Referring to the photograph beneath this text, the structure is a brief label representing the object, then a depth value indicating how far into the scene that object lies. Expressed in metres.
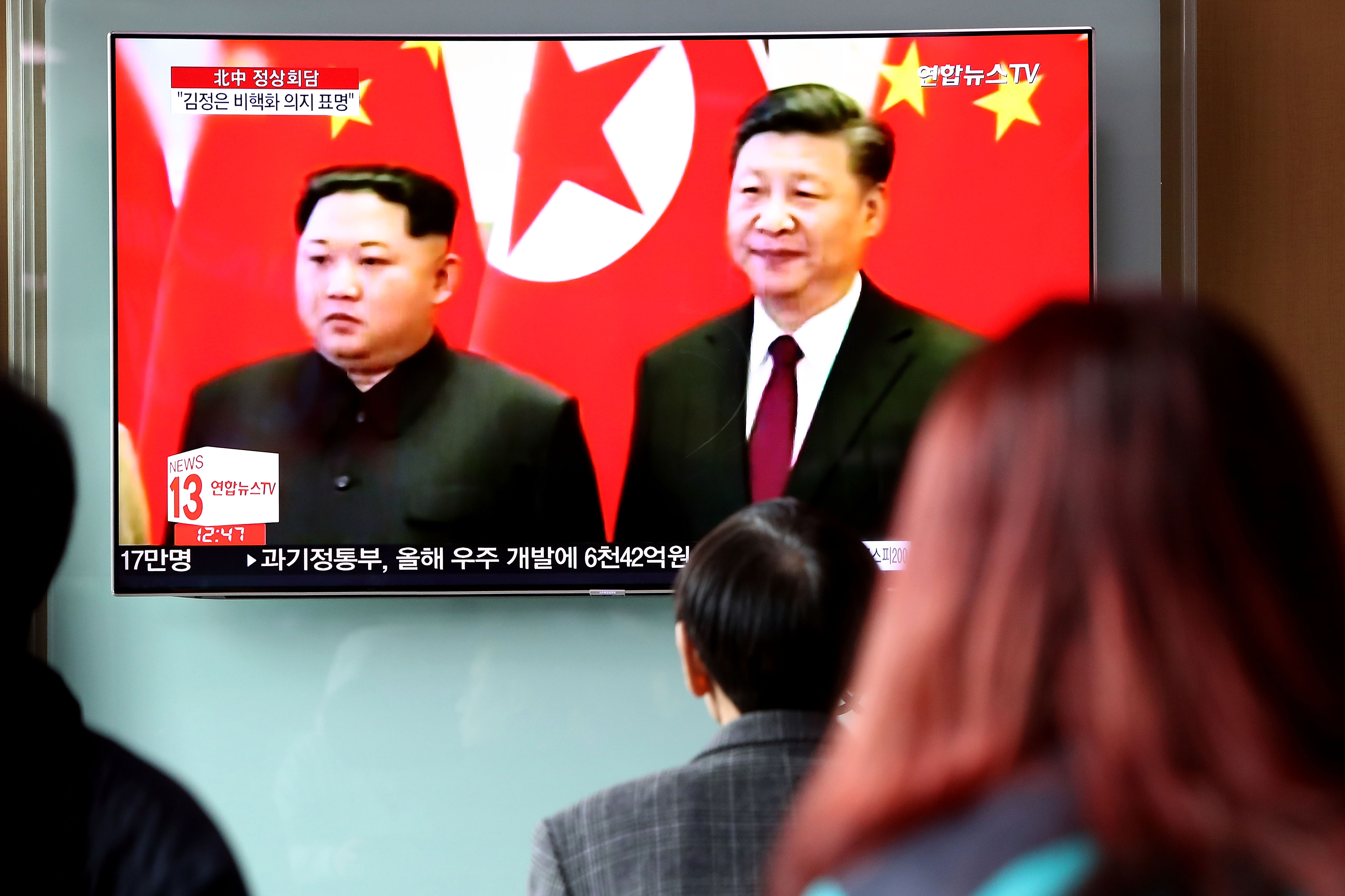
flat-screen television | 10.22
